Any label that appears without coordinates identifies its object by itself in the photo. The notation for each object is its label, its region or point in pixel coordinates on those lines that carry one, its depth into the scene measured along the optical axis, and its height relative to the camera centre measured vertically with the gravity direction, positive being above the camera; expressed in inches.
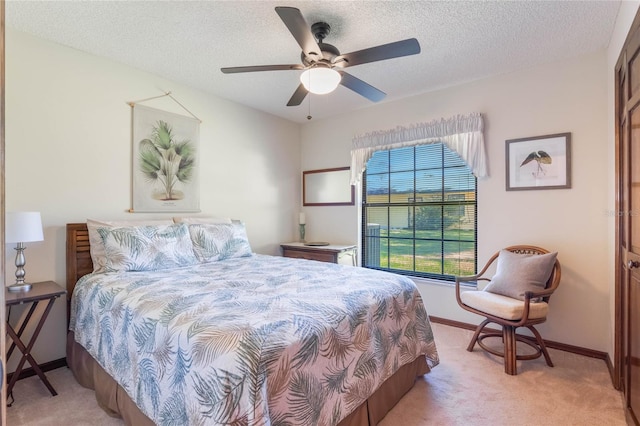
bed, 45.9 -24.2
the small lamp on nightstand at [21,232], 77.5 -5.0
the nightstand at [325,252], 147.1 -19.8
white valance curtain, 124.0 +33.6
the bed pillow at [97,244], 94.1 -9.7
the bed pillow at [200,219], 122.2 -2.7
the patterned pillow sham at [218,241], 113.4 -11.1
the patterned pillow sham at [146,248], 92.6 -11.2
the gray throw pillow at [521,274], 98.7 -20.4
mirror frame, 164.9 +9.6
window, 134.4 -0.1
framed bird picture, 108.4 +18.7
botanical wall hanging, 116.5 +20.9
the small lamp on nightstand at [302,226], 179.5 -7.7
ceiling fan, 71.6 +40.1
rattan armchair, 91.7 -30.9
